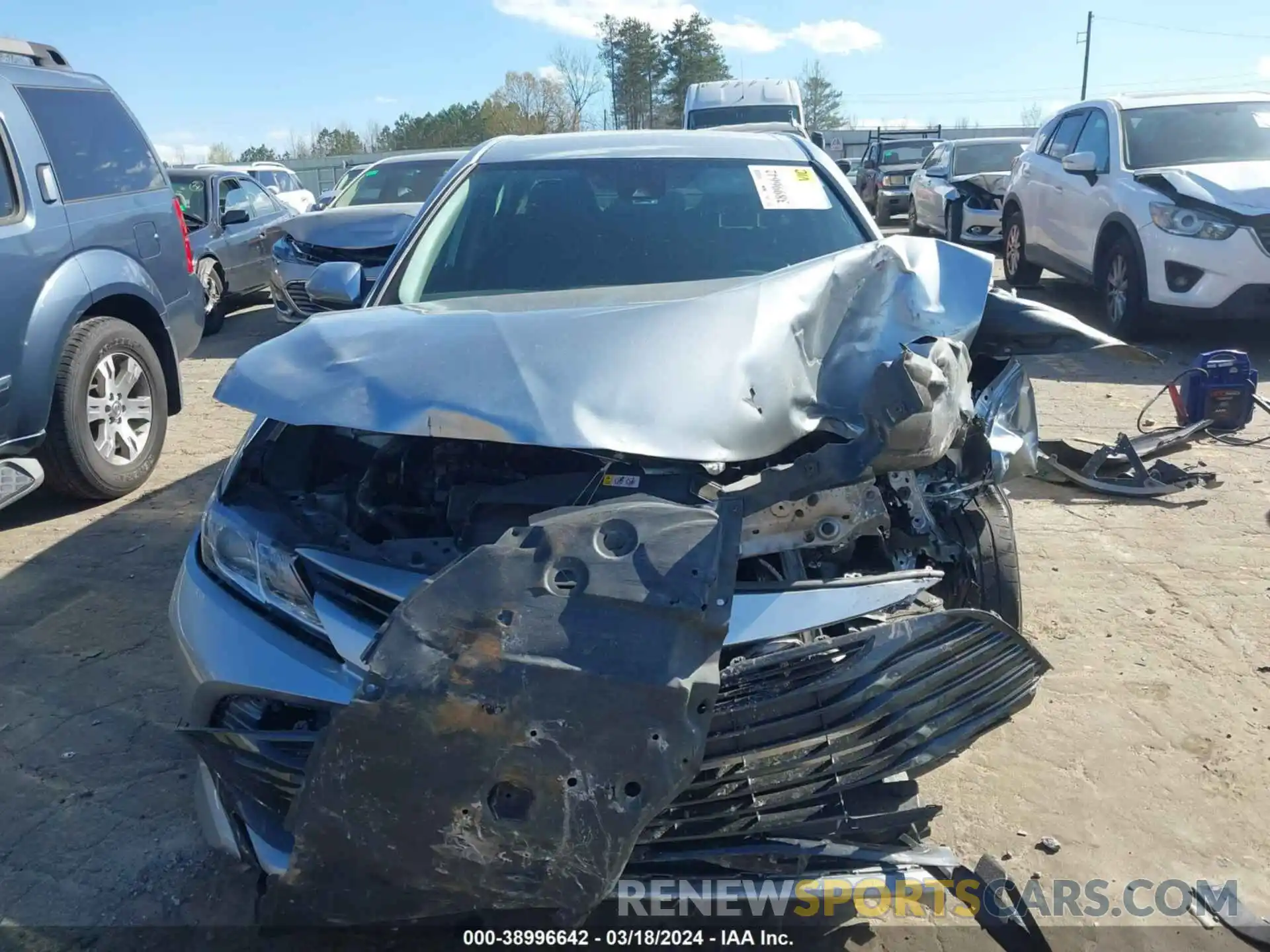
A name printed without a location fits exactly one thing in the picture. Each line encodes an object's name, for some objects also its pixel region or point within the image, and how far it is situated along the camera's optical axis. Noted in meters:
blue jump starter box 5.43
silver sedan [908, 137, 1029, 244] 12.89
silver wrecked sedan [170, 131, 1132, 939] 1.66
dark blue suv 4.53
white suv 6.95
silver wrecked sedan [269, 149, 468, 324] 8.28
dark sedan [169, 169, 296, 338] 10.24
